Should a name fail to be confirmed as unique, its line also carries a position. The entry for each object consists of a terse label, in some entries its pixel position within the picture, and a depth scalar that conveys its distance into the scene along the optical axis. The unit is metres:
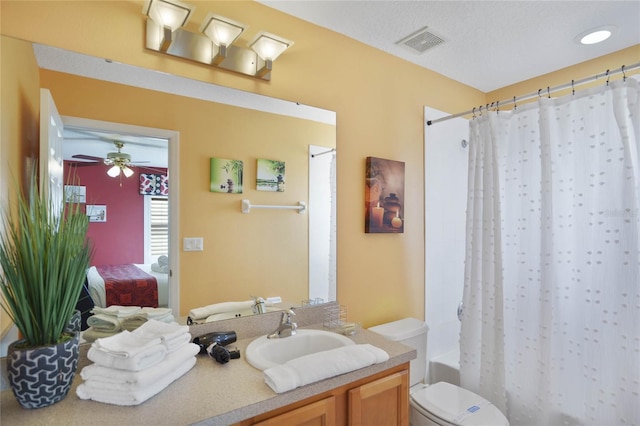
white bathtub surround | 2.54
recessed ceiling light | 1.99
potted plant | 0.98
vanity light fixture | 1.44
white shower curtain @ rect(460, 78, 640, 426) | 1.63
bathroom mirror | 1.31
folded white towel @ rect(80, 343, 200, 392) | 1.04
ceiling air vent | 2.03
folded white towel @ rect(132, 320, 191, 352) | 1.21
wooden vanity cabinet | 1.15
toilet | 1.71
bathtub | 2.36
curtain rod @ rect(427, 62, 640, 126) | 1.60
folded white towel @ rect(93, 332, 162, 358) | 1.07
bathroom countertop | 0.96
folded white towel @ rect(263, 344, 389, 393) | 1.14
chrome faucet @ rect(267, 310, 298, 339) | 1.61
